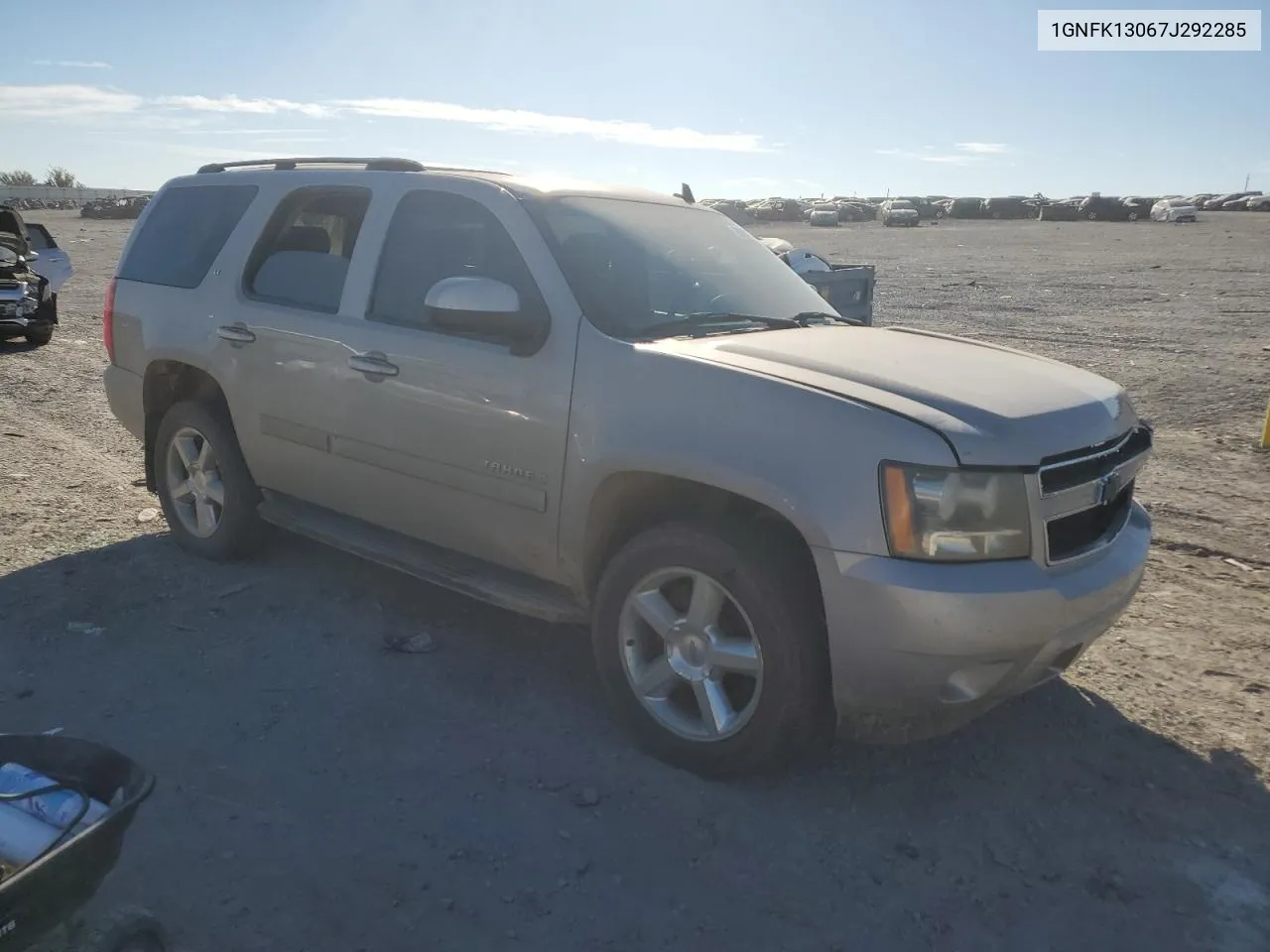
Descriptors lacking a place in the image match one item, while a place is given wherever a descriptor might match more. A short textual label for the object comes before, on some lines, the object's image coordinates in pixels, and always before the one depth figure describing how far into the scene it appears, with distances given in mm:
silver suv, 3037
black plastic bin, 2174
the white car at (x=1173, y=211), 56844
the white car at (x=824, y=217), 67812
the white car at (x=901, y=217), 62531
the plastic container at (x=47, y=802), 2482
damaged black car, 12438
